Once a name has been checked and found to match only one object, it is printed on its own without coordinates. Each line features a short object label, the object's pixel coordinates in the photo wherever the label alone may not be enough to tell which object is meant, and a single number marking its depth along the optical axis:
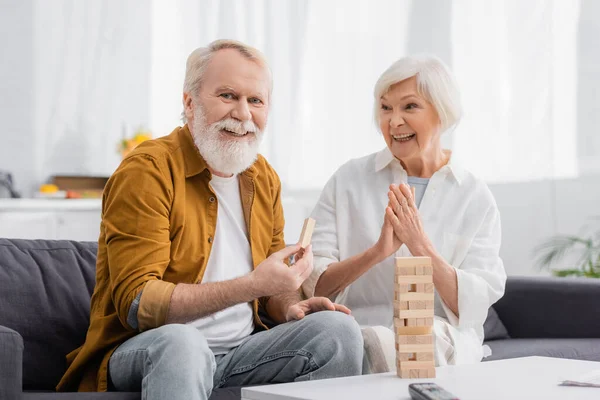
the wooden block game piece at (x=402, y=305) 1.86
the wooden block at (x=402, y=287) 1.87
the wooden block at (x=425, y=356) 1.89
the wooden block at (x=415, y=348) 1.87
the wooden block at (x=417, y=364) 1.88
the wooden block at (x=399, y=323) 1.87
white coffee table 1.67
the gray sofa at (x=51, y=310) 2.30
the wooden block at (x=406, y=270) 1.88
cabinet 4.94
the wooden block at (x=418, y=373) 1.88
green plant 4.62
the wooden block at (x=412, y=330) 1.88
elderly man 2.02
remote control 1.55
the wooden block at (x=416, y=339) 1.88
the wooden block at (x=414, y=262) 1.88
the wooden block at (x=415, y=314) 1.86
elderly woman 2.54
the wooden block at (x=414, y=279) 1.87
